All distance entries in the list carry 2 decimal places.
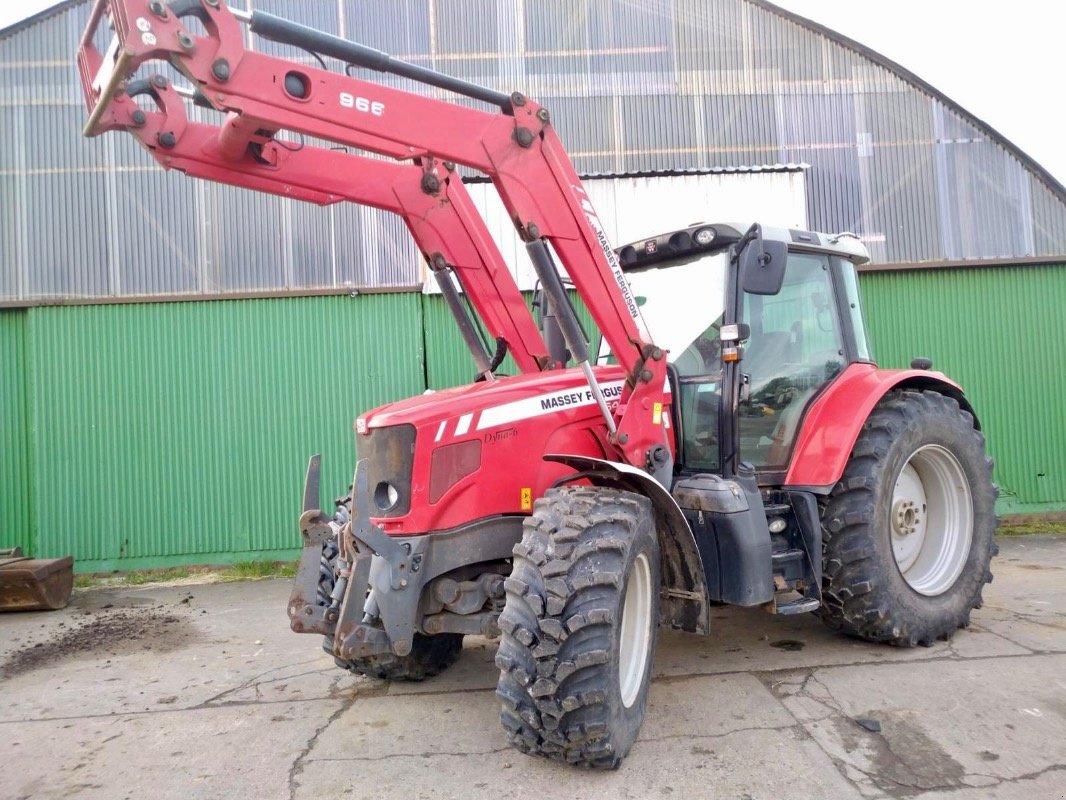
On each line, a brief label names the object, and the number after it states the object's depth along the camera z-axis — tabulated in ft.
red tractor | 9.61
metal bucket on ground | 21.65
